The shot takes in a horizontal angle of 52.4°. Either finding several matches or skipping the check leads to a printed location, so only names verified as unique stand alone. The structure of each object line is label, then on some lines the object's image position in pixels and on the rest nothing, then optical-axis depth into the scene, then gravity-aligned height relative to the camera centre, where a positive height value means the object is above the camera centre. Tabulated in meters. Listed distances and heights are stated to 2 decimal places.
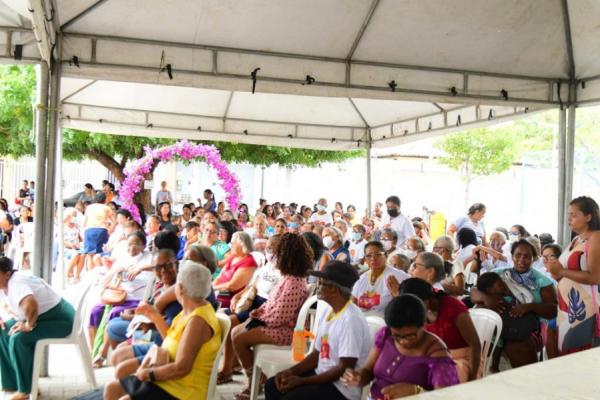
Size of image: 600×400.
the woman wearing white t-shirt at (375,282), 5.07 -0.68
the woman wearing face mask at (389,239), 7.12 -0.42
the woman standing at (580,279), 4.10 -0.49
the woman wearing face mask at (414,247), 6.40 -0.46
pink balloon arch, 11.52 +0.56
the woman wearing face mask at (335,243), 6.72 -0.49
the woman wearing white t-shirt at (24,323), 4.50 -0.98
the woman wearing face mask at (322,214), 13.04 -0.27
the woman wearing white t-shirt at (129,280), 5.69 -0.79
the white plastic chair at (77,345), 4.59 -1.16
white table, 1.50 -0.47
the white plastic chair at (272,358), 4.26 -1.14
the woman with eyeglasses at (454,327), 3.51 -0.72
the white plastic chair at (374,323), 4.03 -0.80
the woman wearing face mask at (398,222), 8.15 -0.25
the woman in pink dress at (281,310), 4.70 -0.85
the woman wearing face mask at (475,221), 8.15 -0.22
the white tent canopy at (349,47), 5.59 +1.57
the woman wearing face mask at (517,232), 8.05 -0.35
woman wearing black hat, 3.42 -0.85
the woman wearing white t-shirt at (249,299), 5.29 -0.90
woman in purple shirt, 2.89 -0.75
